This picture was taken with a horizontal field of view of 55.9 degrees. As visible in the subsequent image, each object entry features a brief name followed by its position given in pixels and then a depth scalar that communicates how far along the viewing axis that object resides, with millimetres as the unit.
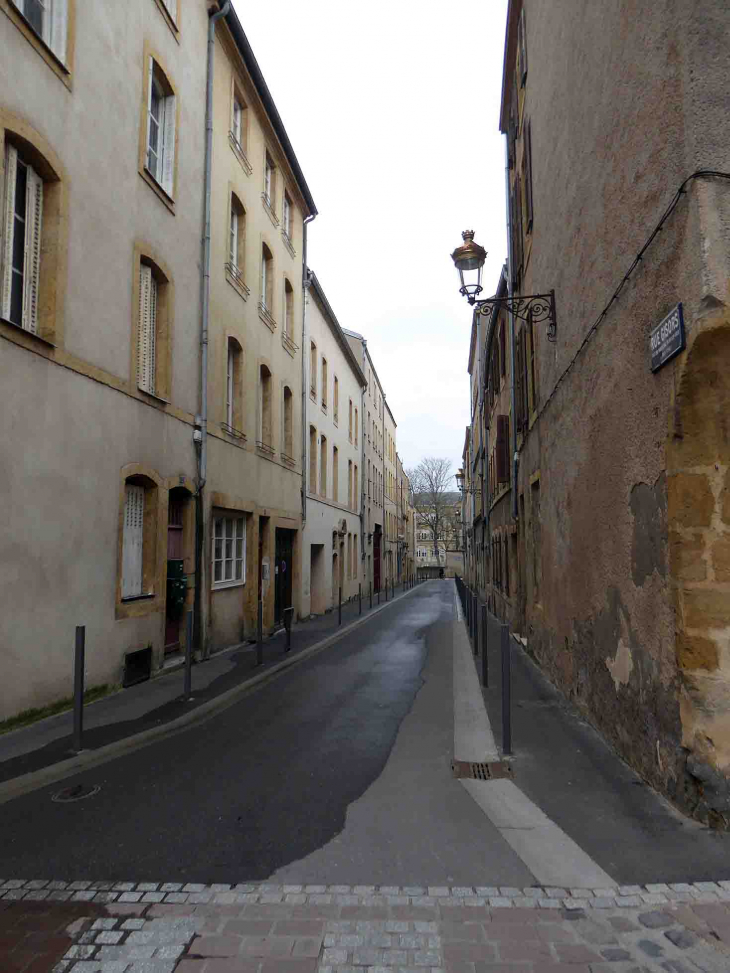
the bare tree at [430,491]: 87312
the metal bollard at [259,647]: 10412
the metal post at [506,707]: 5727
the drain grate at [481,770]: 5251
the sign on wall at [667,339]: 4059
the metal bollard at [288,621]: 11852
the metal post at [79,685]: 5668
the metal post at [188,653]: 7934
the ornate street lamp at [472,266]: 7828
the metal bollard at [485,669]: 9031
